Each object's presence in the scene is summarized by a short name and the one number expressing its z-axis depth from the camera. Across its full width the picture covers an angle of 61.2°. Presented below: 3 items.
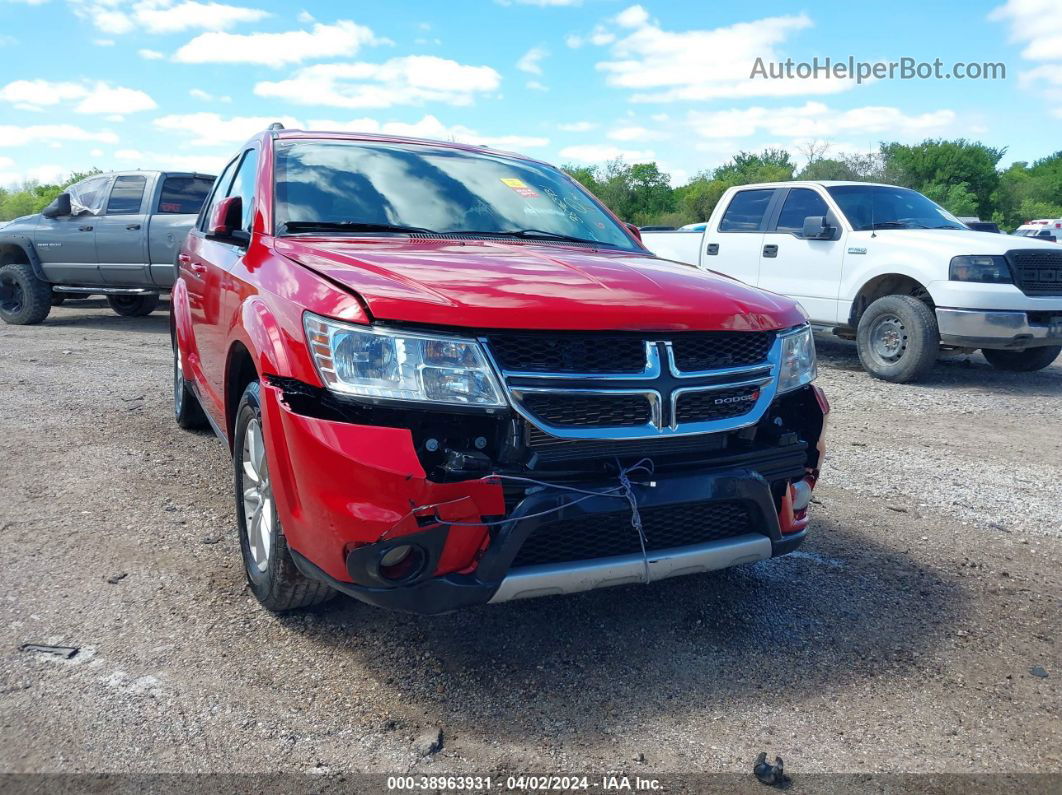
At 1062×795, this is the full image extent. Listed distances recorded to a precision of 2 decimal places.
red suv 2.49
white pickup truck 7.82
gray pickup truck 11.16
